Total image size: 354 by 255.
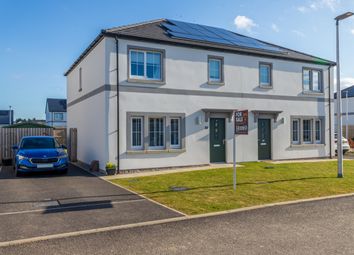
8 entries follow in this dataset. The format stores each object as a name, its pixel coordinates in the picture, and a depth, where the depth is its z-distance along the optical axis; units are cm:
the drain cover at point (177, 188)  942
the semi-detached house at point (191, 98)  1346
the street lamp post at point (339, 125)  1150
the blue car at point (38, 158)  1218
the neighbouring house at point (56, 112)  6062
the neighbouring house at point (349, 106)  4441
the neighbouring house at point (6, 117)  5971
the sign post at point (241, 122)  890
